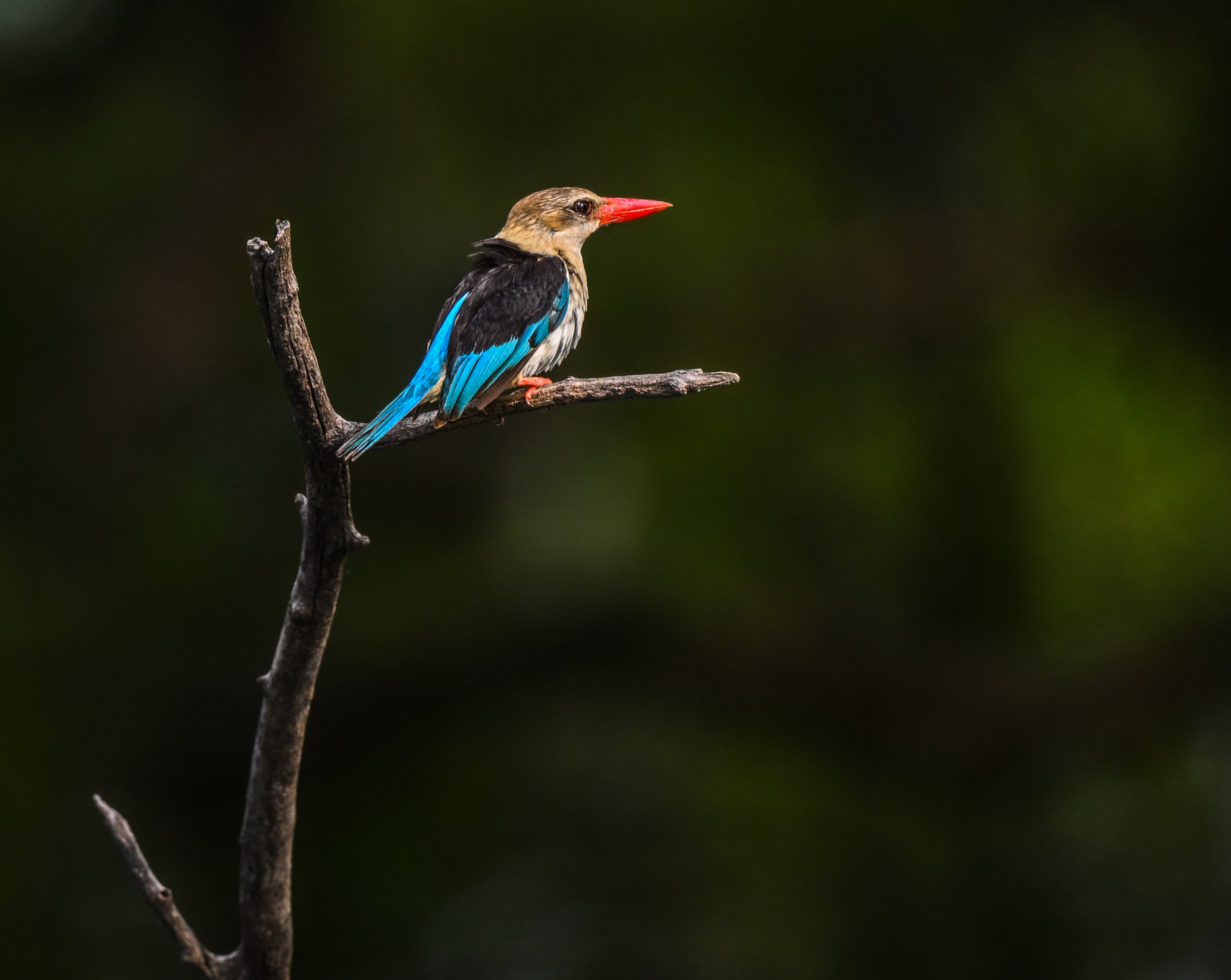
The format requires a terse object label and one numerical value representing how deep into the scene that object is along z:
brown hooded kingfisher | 10.23
